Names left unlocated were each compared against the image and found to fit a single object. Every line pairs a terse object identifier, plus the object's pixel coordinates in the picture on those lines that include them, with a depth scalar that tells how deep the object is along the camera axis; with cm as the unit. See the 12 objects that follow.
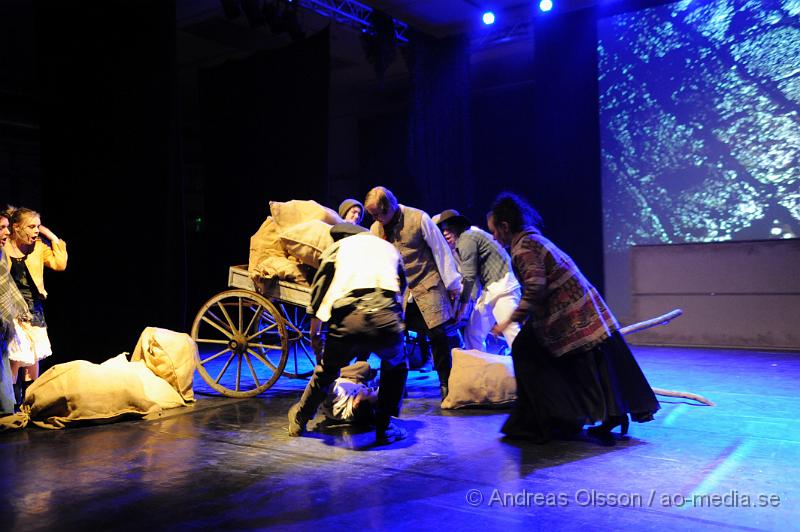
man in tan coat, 456
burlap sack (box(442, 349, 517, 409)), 434
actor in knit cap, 496
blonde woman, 459
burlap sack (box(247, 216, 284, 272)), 489
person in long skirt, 344
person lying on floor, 394
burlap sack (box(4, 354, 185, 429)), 419
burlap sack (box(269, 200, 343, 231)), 481
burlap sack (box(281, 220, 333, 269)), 460
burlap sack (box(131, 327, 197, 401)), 471
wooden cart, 478
